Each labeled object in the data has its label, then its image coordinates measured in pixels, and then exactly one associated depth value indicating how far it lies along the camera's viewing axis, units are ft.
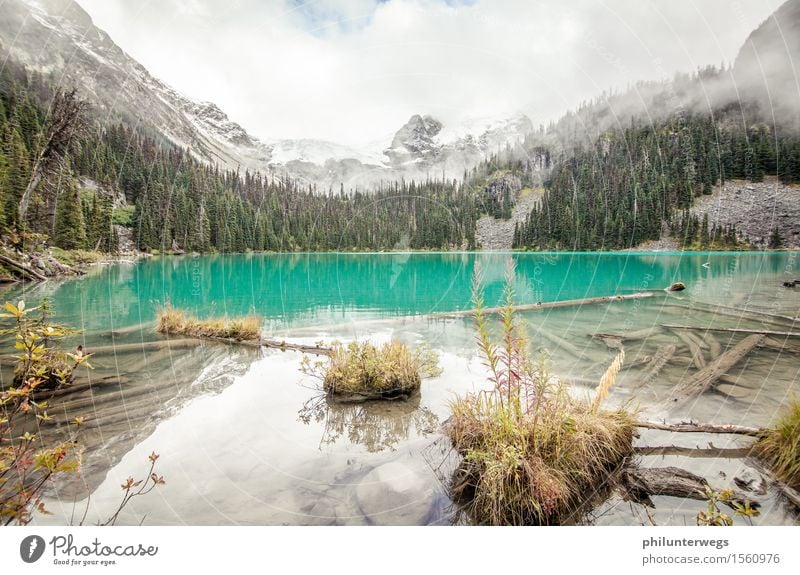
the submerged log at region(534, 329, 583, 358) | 29.63
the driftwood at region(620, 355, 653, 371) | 25.17
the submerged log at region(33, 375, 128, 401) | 18.12
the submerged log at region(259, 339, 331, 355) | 26.68
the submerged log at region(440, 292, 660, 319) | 44.55
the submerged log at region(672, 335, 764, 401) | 19.83
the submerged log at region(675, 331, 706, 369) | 25.45
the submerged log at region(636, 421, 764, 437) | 13.08
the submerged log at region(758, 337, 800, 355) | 27.96
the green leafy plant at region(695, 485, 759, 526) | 6.08
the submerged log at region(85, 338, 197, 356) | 27.66
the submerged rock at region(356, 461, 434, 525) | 9.53
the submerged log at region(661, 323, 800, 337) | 31.60
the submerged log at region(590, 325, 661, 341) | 33.60
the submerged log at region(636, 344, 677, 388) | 22.59
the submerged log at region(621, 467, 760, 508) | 9.80
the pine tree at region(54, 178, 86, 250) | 123.81
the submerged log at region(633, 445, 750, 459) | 12.19
